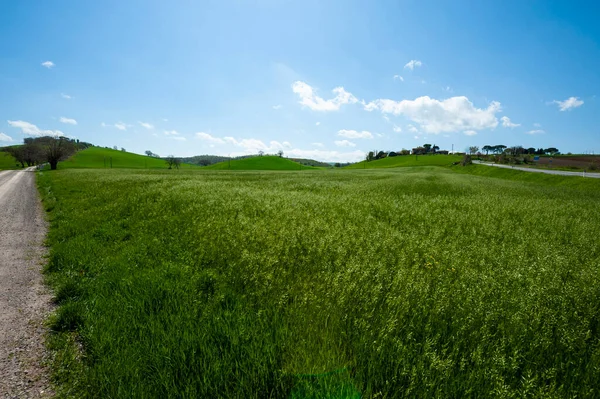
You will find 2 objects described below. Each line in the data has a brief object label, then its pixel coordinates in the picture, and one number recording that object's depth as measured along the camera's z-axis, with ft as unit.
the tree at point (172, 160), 524.52
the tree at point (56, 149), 276.43
